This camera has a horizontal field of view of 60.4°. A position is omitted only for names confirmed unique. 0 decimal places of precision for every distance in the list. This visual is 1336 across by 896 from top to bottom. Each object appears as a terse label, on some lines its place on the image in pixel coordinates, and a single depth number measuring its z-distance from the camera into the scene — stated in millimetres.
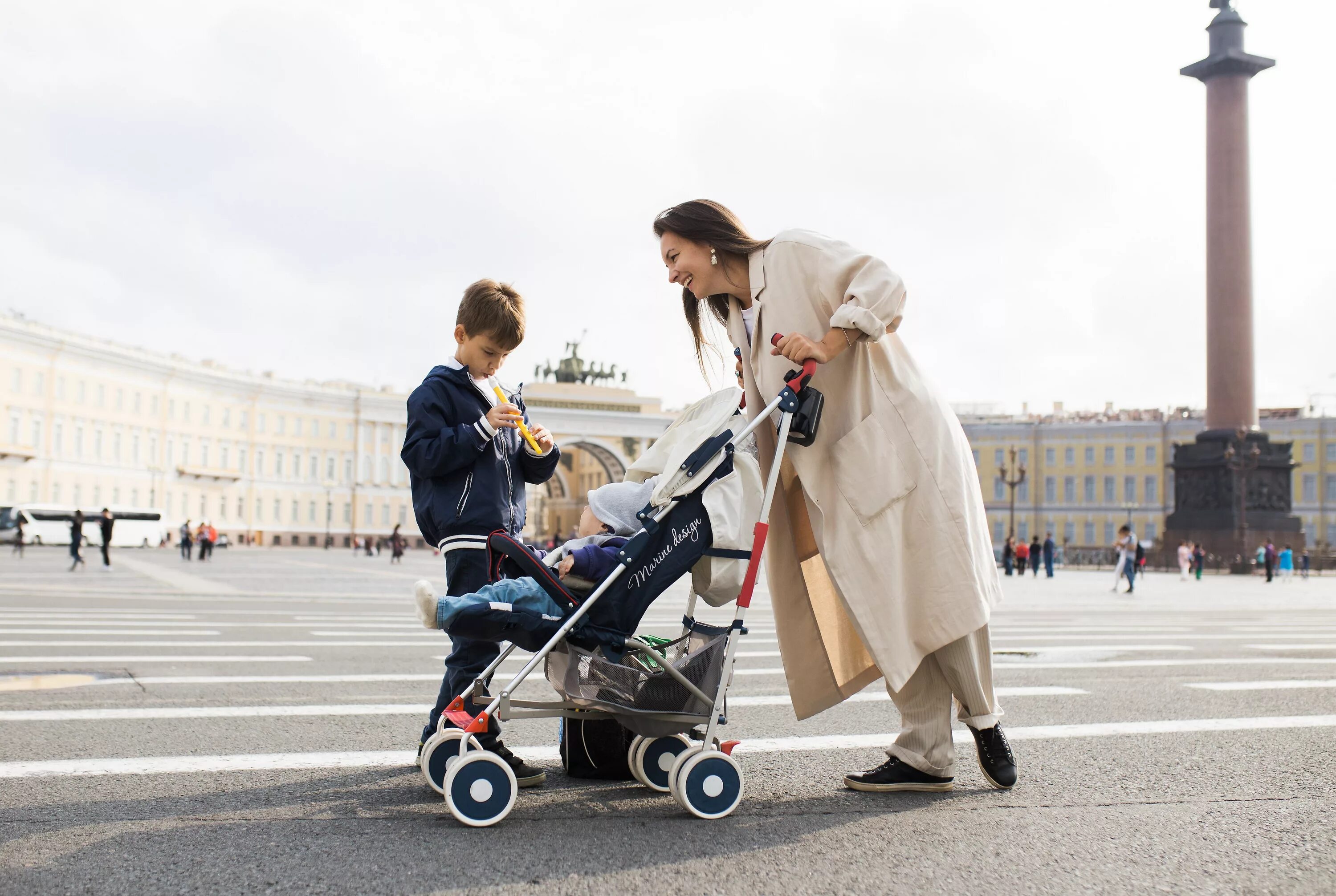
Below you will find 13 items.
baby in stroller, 2967
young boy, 3504
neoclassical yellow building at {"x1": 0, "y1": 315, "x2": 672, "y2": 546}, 62094
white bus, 51969
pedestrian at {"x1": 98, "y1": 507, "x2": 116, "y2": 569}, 23844
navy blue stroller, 3008
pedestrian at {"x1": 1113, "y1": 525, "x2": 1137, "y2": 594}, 21656
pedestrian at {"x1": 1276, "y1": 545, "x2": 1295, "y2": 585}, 31516
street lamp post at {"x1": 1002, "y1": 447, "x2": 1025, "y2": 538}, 72656
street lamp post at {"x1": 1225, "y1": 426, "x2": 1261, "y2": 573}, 33031
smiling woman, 3197
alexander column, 33562
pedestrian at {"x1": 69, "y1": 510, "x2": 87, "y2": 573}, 23703
